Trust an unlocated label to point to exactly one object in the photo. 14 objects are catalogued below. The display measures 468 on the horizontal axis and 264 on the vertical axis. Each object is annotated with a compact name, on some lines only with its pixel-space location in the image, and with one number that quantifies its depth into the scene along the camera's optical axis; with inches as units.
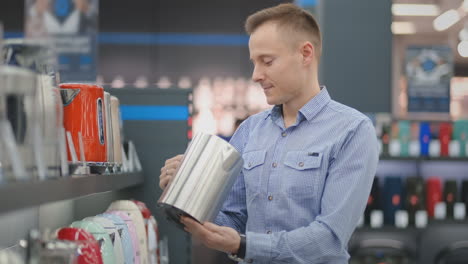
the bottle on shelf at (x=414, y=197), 227.3
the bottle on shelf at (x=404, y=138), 227.1
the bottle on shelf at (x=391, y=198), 226.5
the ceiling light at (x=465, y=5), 416.9
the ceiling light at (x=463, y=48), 538.9
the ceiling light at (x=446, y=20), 456.0
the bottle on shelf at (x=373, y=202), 226.5
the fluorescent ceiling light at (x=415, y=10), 444.5
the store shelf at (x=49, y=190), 45.5
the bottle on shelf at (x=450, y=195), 228.7
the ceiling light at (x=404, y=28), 500.4
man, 80.6
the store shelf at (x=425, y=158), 224.2
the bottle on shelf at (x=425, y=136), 227.1
